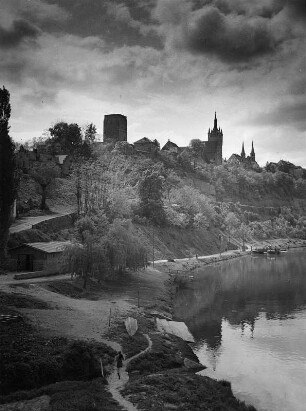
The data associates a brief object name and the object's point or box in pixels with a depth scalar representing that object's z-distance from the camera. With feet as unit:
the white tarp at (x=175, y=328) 111.24
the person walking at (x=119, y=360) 82.05
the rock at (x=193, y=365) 90.84
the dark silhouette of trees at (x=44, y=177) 230.48
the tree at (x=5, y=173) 131.03
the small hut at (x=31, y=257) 142.51
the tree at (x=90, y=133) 380.60
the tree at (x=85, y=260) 140.56
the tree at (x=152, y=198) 283.38
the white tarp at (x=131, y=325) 103.50
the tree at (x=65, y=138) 332.39
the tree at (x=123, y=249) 157.07
